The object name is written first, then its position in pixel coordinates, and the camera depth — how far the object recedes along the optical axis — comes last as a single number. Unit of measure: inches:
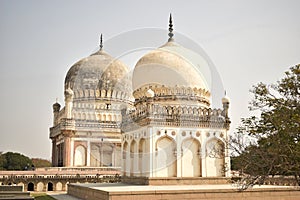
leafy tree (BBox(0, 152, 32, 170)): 1899.6
